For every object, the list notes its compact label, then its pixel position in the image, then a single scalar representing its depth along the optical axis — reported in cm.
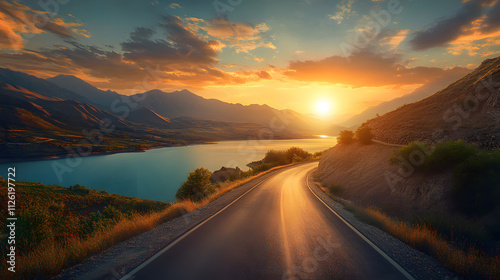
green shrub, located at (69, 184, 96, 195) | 2867
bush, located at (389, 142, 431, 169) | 1397
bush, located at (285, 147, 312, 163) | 6462
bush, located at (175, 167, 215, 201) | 2814
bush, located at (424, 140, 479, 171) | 1136
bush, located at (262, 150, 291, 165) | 6162
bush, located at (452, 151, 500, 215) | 922
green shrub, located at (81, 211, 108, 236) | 1061
